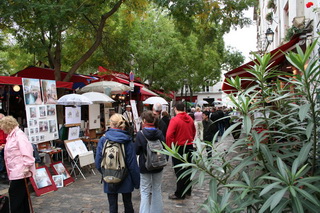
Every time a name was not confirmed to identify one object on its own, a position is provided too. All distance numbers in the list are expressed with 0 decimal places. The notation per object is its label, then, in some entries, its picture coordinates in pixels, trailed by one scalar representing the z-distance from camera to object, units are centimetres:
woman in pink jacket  459
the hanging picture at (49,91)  750
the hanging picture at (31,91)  692
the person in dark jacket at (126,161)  406
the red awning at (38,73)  1286
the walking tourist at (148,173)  452
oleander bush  175
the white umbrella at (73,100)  901
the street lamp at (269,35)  1151
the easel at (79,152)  771
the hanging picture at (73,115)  836
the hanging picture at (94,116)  1010
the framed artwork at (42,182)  630
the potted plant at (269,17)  1650
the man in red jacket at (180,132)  571
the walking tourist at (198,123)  1200
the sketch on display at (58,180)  695
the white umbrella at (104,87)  1189
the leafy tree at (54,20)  862
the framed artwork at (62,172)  712
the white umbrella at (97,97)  1029
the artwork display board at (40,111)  697
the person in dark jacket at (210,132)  915
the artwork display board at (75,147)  771
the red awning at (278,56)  743
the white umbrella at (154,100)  1534
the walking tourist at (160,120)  724
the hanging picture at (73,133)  817
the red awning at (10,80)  802
